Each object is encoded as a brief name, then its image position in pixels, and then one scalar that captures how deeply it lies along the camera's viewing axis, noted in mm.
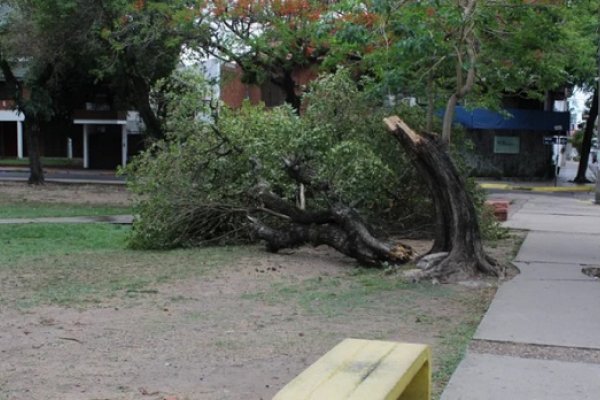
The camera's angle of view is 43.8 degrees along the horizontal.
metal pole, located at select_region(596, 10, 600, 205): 25794
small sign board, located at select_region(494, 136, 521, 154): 39469
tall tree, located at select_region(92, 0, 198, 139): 19969
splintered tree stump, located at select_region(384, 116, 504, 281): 9648
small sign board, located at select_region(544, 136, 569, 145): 37375
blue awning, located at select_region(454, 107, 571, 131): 37594
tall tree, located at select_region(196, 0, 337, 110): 19281
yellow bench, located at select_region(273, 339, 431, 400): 3584
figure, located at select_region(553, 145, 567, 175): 40394
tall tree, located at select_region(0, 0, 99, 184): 22156
